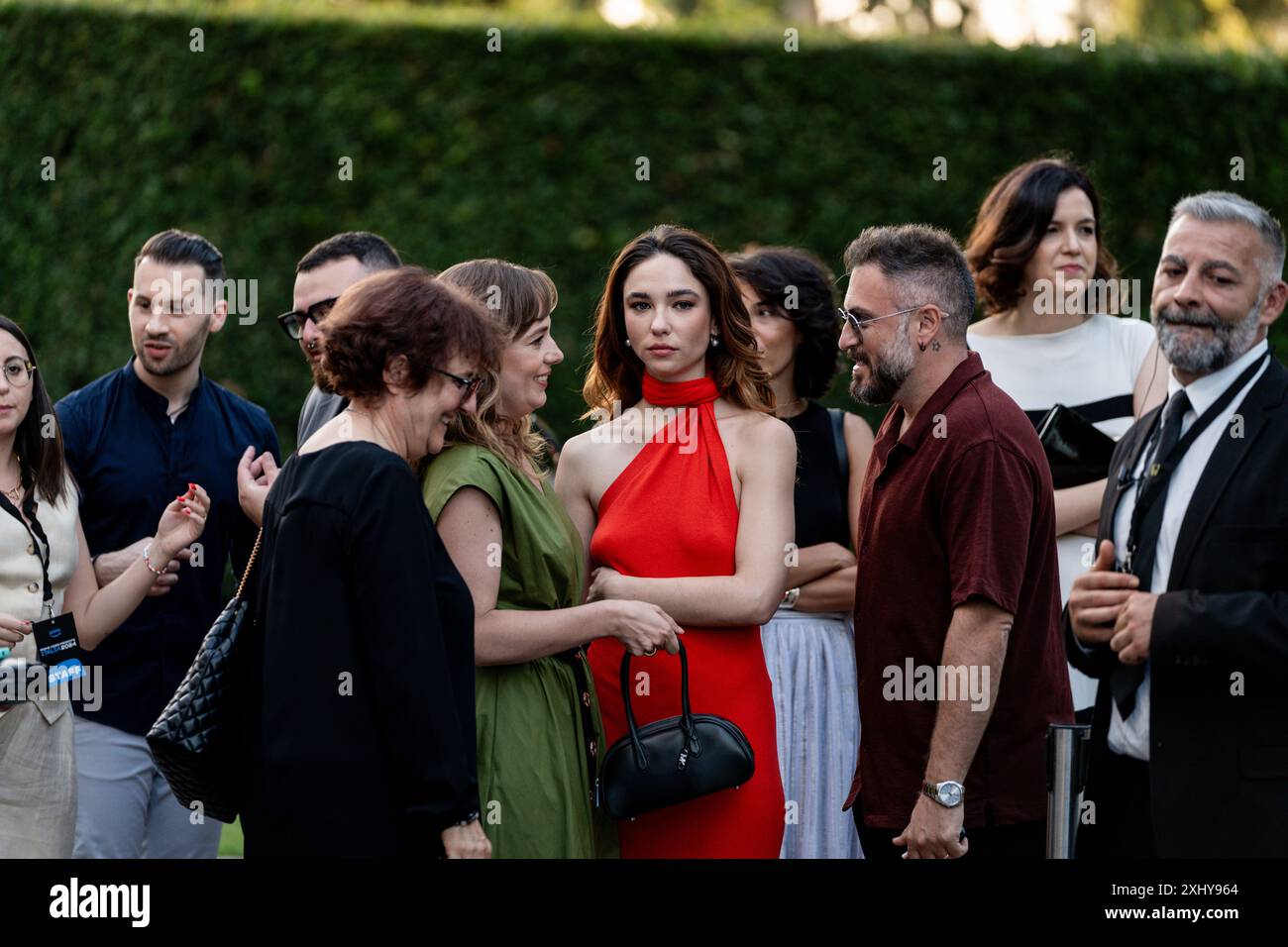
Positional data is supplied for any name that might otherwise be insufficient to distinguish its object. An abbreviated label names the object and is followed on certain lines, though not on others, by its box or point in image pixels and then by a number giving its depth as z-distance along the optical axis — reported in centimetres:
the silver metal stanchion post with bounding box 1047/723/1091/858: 374
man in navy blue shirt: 469
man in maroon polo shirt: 362
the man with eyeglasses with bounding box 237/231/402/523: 498
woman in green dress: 357
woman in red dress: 393
